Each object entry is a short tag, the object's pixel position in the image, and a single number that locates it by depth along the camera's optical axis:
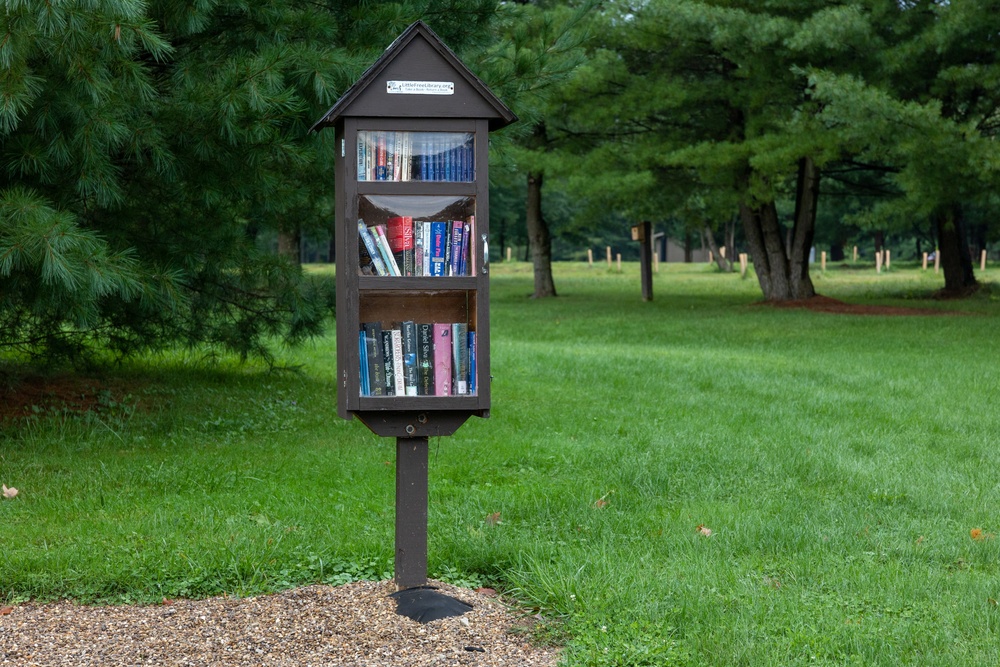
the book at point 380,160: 4.17
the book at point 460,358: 4.21
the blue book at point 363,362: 4.14
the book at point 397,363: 4.17
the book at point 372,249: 4.14
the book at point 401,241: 4.16
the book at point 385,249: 4.15
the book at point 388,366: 4.16
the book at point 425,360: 4.19
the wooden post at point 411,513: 4.30
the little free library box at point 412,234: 4.12
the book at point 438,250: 4.16
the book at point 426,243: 4.16
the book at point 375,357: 4.16
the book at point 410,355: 4.18
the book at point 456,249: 4.18
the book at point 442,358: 4.20
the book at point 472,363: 4.21
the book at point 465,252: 4.19
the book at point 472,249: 4.18
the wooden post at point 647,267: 25.75
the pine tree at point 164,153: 5.47
